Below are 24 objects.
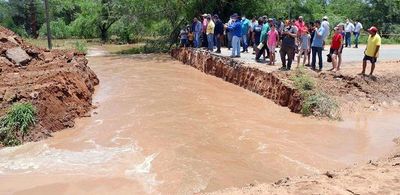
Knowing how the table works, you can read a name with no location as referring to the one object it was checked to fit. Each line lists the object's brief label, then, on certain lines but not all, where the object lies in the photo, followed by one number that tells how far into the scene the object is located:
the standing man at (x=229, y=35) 18.54
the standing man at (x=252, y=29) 17.49
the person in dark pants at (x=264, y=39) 15.20
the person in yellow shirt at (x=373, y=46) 12.37
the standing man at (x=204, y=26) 18.94
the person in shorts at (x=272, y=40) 14.20
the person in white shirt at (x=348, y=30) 21.42
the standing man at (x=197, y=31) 19.39
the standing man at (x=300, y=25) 13.63
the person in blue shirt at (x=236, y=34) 15.99
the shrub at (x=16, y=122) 9.41
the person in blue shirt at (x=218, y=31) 18.23
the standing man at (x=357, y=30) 21.16
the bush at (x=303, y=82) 11.93
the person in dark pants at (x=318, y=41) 12.73
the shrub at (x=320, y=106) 11.14
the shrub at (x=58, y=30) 39.42
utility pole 26.30
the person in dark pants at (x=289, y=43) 13.05
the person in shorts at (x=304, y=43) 13.38
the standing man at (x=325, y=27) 12.78
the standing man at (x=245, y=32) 16.93
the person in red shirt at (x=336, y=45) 12.73
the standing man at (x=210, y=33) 17.98
